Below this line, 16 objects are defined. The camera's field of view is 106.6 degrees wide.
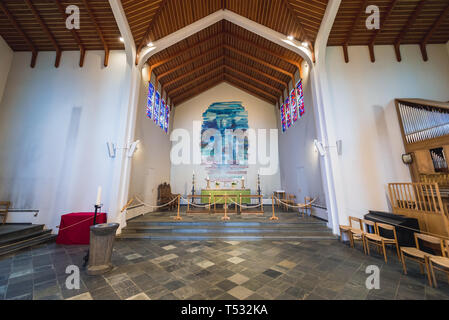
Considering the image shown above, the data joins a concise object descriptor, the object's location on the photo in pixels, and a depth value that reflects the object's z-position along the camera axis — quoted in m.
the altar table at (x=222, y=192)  7.77
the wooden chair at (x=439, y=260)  2.33
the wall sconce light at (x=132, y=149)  5.45
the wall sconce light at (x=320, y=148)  5.12
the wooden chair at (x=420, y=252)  2.57
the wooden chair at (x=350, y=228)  4.07
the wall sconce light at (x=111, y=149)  5.32
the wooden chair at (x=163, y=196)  8.33
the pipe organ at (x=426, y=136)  4.29
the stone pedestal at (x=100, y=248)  2.85
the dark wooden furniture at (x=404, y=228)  3.73
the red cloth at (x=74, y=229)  4.32
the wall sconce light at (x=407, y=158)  4.86
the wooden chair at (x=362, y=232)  3.73
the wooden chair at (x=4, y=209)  4.92
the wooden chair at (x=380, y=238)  3.31
